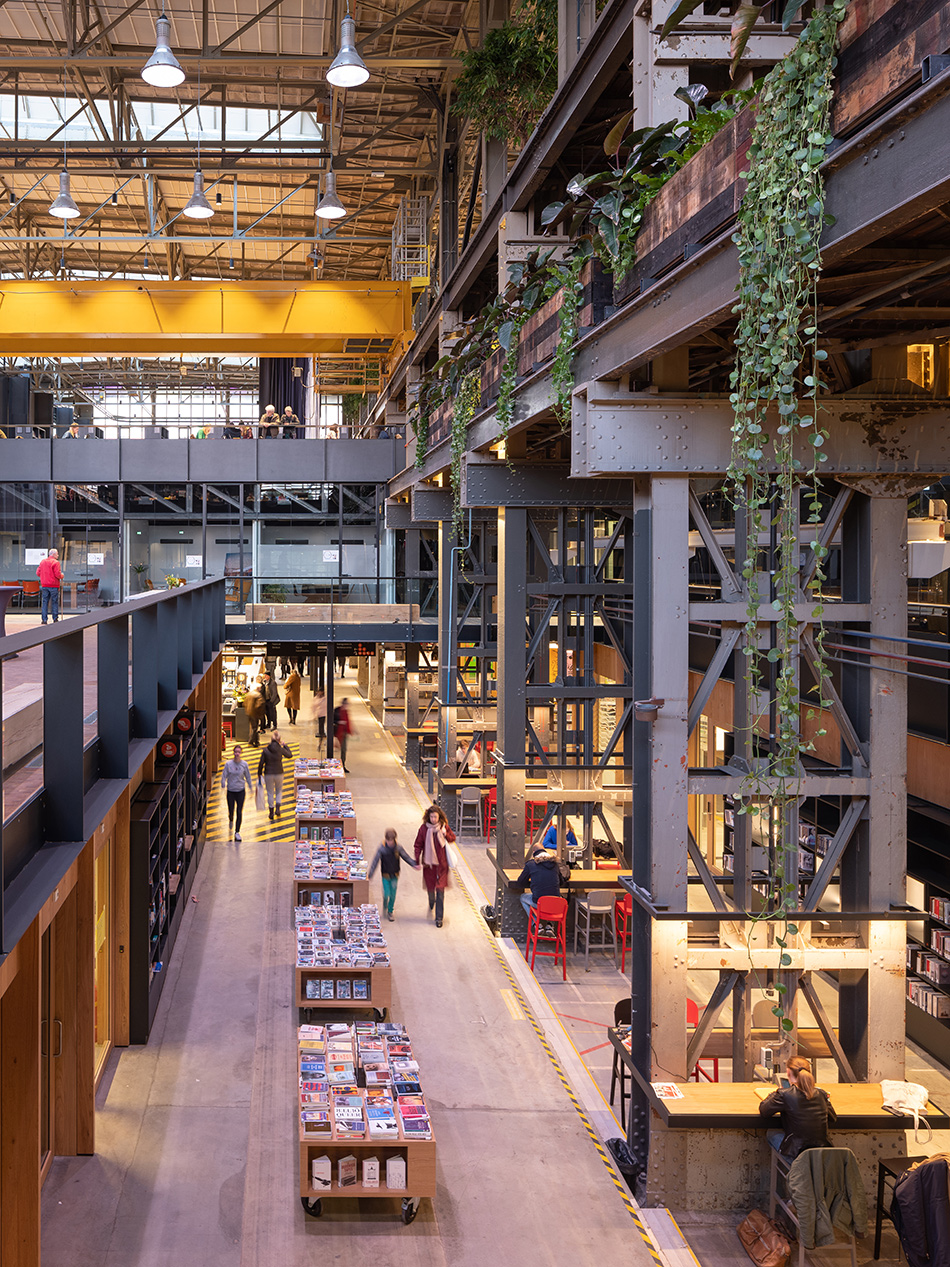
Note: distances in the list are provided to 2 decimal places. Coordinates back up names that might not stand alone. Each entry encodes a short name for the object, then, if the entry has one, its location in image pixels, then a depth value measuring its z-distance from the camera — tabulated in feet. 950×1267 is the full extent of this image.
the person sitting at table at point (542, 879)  39.81
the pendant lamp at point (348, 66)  34.17
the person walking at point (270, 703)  91.56
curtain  145.69
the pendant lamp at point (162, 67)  34.50
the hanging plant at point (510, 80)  35.01
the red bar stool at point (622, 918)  40.75
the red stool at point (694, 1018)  28.31
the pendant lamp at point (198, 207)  46.65
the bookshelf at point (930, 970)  32.89
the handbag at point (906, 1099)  22.40
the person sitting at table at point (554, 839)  45.32
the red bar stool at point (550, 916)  38.75
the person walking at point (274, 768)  66.85
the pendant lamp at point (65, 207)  48.04
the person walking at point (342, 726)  77.56
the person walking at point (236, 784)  59.98
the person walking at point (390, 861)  44.45
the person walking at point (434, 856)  44.11
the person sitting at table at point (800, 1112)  21.65
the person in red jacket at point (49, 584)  52.80
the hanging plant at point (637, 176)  18.25
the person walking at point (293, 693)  100.00
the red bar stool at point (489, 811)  61.93
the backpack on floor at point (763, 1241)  21.29
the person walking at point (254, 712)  90.68
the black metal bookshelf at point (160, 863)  32.60
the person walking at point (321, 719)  87.20
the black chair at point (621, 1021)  27.82
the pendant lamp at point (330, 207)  47.21
